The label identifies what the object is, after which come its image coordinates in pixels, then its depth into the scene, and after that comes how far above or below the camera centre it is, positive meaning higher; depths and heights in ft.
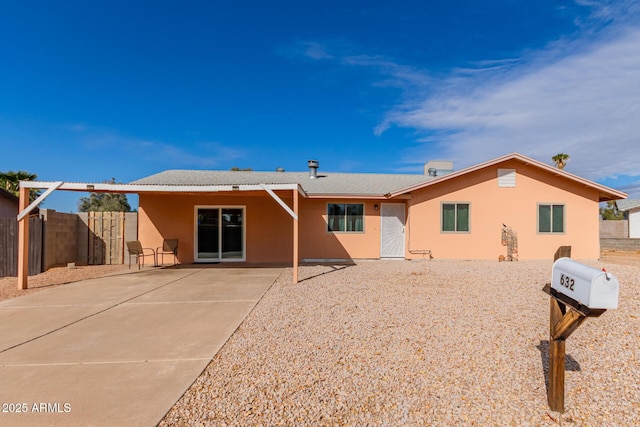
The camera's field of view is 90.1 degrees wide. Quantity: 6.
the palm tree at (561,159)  88.74 +17.90
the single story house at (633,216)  80.59 +1.89
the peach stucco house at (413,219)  40.37 +0.44
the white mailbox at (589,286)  7.20 -1.48
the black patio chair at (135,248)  34.19 -2.85
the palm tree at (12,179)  63.05 +8.72
